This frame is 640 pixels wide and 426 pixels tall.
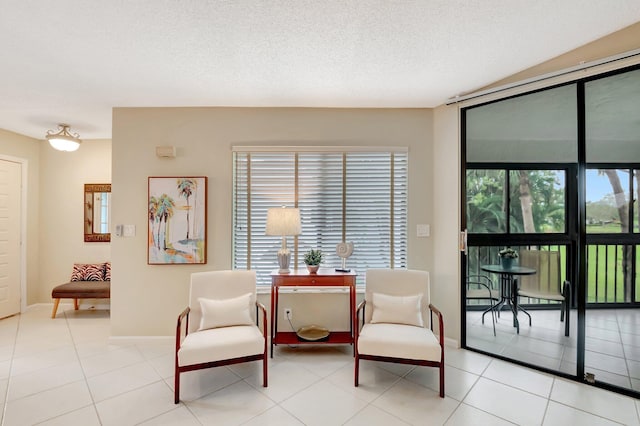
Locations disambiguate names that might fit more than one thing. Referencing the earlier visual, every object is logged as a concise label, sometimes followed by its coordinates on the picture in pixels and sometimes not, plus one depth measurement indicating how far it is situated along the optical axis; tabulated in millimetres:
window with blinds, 3188
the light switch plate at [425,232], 3178
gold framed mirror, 4297
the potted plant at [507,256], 2840
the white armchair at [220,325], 2139
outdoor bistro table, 2900
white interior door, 3857
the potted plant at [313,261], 2879
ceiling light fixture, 3441
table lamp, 2814
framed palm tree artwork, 3078
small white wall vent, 3055
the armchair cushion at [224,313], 2482
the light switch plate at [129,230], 3100
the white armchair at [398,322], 2186
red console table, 2783
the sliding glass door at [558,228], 2277
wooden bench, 3761
